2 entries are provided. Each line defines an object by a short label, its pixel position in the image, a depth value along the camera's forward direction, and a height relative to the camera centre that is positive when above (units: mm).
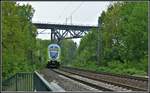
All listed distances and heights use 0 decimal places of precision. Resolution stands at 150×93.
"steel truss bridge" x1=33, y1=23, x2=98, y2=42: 92412 +3595
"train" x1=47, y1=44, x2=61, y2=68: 59500 -572
